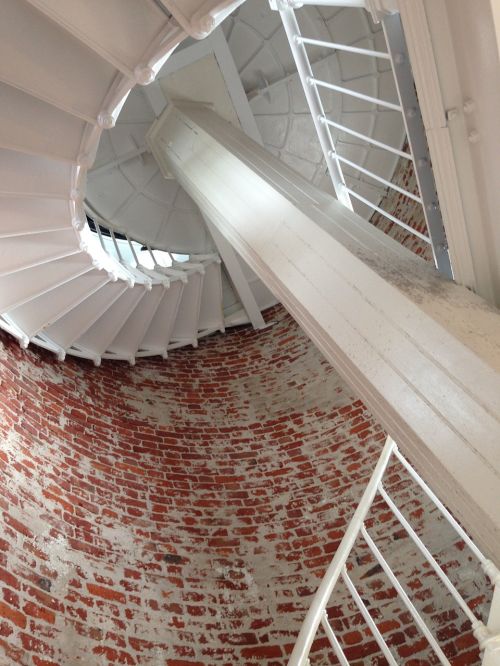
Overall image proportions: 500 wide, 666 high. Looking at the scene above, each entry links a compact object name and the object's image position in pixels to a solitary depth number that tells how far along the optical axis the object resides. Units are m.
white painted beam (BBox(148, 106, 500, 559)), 1.74
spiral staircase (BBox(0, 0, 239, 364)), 3.15
